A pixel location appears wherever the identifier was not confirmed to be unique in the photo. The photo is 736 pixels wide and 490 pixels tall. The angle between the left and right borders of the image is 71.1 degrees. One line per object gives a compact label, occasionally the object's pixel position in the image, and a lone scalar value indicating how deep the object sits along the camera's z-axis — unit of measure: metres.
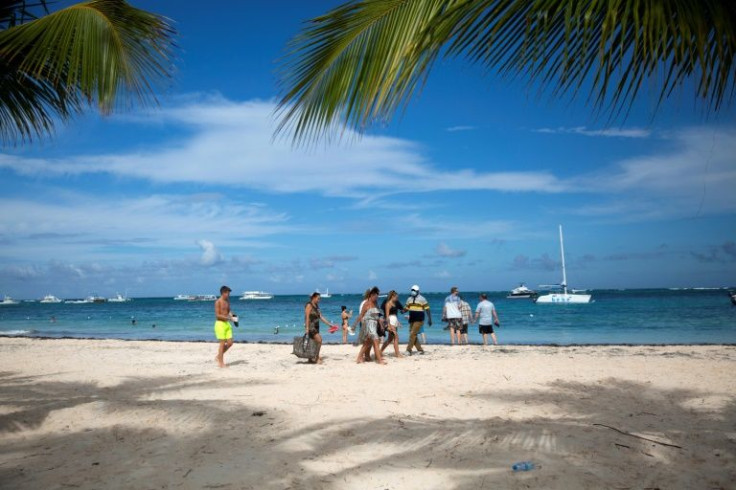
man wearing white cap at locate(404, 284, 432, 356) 12.86
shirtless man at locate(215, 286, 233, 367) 10.77
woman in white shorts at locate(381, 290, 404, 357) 12.14
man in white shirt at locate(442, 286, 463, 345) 16.05
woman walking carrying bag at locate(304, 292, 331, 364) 10.90
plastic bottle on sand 4.54
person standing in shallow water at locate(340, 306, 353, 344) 18.31
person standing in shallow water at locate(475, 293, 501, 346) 15.80
